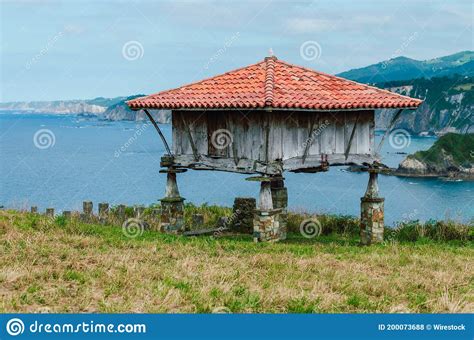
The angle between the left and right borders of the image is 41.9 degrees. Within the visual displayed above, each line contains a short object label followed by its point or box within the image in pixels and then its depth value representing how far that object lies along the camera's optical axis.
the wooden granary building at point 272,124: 16.14
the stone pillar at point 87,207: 21.01
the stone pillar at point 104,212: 20.30
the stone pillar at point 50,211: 19.61
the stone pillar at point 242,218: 20.08
